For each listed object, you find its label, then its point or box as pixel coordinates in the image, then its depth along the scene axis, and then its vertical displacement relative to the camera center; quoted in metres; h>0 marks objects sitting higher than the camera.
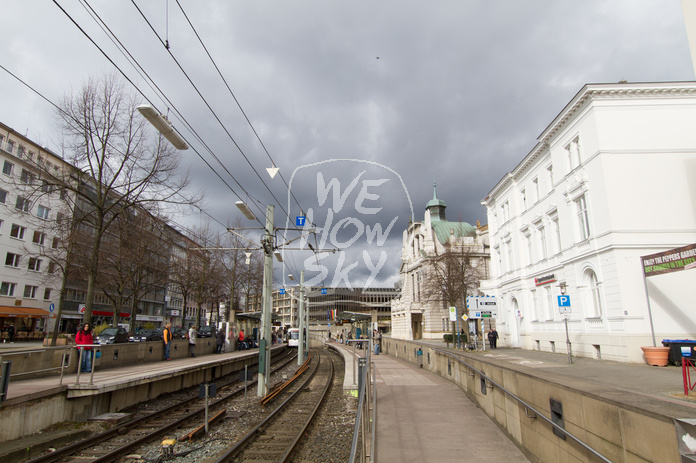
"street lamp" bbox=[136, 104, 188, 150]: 6.53 +3.24
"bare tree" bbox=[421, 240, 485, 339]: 40.41 +3.76
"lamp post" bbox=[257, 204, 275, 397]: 15.97 +0.18
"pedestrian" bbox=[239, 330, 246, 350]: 34.49 -2.15
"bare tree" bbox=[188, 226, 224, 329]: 37.41 +4.44
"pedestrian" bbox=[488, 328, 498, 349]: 31.42 -1.90
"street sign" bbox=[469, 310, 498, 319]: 23.83 +0.01
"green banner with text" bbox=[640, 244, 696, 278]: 14.60 +2.03
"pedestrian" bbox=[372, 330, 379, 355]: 37.58 -2.69
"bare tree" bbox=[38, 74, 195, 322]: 19.28 +7.32
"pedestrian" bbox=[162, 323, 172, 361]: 19.98 -1.19
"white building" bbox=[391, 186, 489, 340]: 63.16 +8.27
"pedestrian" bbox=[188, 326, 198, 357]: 24.00 -1.53
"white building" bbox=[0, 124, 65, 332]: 40.09 +6.01
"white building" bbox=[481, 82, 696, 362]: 19.00 +5.36
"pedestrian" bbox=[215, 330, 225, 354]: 27.82 -1.65
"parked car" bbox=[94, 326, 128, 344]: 22.52 -1.08
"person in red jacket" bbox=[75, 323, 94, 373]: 13.55 -0.84
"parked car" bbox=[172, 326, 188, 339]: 35.26 -1.58
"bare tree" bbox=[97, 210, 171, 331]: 24.36 +4.10
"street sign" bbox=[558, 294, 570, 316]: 18.53 +0.48
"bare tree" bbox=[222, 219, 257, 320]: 41.81 +5.15
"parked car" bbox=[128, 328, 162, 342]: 26.54 -1.35
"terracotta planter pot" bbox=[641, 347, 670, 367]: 16.42 -1.71
